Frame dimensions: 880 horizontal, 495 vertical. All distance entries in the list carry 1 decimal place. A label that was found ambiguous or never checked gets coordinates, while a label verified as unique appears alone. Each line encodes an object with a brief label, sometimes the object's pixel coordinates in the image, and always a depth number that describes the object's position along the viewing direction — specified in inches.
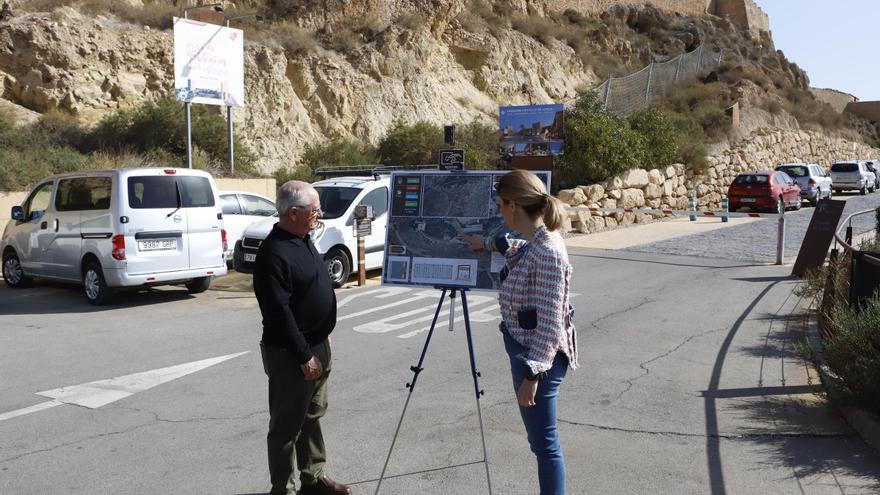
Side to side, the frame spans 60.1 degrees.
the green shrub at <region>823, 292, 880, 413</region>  217.8
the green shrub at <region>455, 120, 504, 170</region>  1085.8
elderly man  159.2
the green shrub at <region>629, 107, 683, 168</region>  1113.4
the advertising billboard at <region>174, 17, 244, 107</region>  764.6
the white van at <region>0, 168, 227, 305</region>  428.1
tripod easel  185.6
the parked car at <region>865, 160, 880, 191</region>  1582.8
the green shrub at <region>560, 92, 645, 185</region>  981.8
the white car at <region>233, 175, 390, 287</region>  492.4
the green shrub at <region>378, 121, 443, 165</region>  1127.0
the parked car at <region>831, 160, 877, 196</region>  1460.4
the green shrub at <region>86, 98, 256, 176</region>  861.2
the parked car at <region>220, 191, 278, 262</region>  584.1
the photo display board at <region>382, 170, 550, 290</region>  202.8
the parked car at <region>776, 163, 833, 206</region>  1238.9
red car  1050.7
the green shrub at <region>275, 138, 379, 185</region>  1051.9
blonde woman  139.3
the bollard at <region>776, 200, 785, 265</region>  610.5
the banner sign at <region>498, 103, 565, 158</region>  980.6
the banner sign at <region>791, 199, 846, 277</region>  520.4
